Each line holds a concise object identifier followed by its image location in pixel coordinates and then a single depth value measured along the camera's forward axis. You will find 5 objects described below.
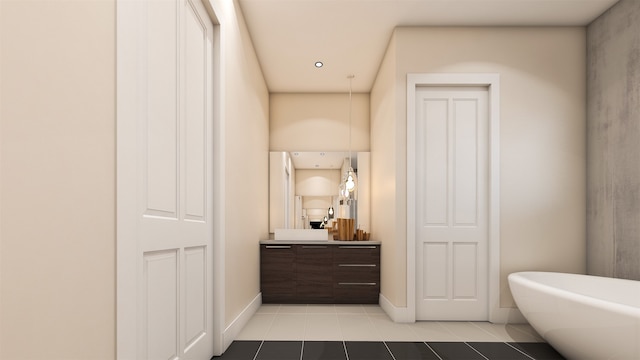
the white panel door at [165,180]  1.53
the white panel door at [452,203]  3.99
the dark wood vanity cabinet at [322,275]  4.97
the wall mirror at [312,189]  5.66
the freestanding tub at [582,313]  2.21
